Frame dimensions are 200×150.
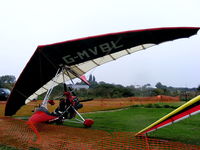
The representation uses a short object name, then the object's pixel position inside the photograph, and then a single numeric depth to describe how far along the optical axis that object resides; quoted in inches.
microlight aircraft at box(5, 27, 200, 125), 218.2
